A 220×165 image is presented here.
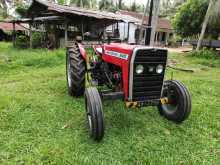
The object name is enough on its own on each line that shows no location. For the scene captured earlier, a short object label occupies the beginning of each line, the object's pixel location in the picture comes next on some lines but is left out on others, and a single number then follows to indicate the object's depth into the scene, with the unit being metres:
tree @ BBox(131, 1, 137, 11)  29.43
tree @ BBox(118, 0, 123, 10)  30.04
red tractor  2.18
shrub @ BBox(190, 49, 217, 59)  9.93
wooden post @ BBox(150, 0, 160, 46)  6.41
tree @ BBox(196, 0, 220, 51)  9.68
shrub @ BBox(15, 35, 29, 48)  12.93
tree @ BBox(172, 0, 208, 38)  11.90
